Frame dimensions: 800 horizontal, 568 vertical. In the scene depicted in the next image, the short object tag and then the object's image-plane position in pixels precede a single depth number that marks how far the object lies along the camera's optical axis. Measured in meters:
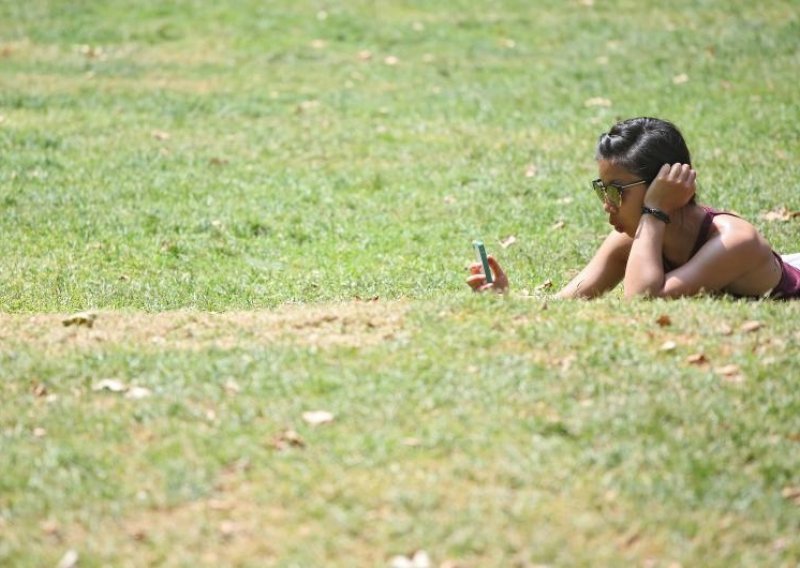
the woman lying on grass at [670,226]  12.09
